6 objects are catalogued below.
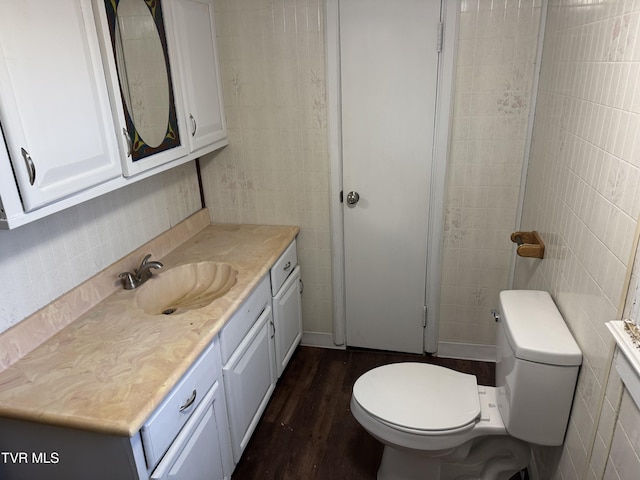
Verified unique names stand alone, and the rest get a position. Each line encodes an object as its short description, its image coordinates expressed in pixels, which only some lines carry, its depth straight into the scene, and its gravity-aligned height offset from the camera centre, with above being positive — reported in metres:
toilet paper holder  1.76 -0.67
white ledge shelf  0.98 -0.61
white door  2.09 -0.43
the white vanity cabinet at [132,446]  1.19 -0.94
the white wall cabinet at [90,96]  1.14 -0.06
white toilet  1.44 -1.16
